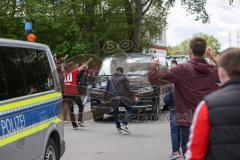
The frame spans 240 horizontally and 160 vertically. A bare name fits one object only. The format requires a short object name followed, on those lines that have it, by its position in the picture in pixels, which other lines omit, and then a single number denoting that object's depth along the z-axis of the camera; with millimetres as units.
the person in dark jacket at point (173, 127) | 9422
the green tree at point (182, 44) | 167875
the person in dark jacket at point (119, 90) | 14586
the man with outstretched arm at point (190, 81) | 6625
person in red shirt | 15445
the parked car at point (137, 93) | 16938
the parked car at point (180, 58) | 36453
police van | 6094
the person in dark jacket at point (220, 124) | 3367
